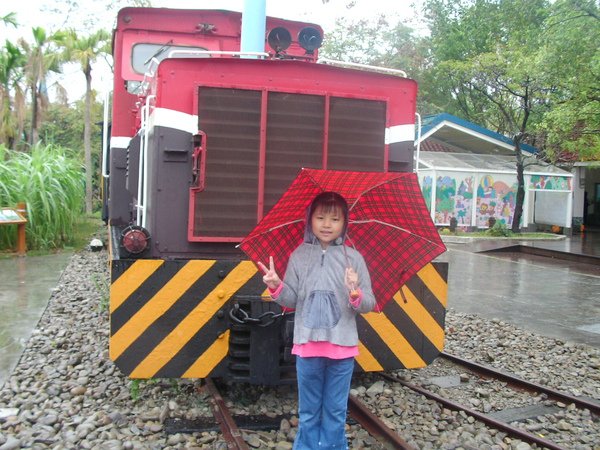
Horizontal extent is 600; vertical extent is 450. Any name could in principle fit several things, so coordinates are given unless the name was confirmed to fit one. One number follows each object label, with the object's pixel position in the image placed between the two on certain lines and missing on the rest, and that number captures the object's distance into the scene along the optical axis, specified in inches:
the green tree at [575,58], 479.2
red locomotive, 146.7
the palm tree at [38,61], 861.8
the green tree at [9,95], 844.6
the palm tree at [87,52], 838.5
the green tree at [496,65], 741.3
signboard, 392.5
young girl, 116.2
